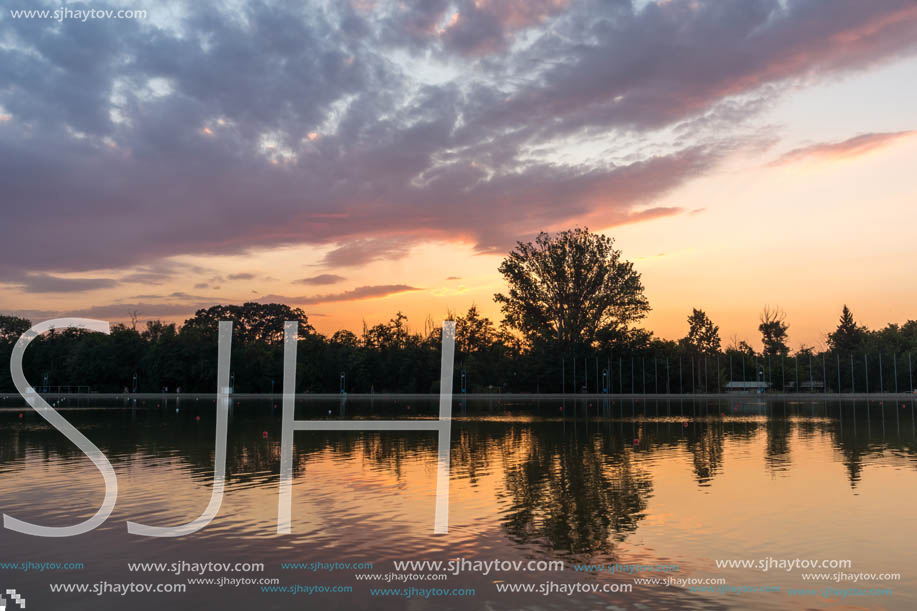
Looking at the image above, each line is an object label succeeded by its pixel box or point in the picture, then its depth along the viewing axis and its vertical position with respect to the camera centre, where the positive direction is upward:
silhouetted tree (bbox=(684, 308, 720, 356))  139.50 +8.13
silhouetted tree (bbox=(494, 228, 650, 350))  101.81 +11.17
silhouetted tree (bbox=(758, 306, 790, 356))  141.50 +7.80
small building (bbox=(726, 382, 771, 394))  121.80 -2.28
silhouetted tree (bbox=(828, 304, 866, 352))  127.56 +7.41
